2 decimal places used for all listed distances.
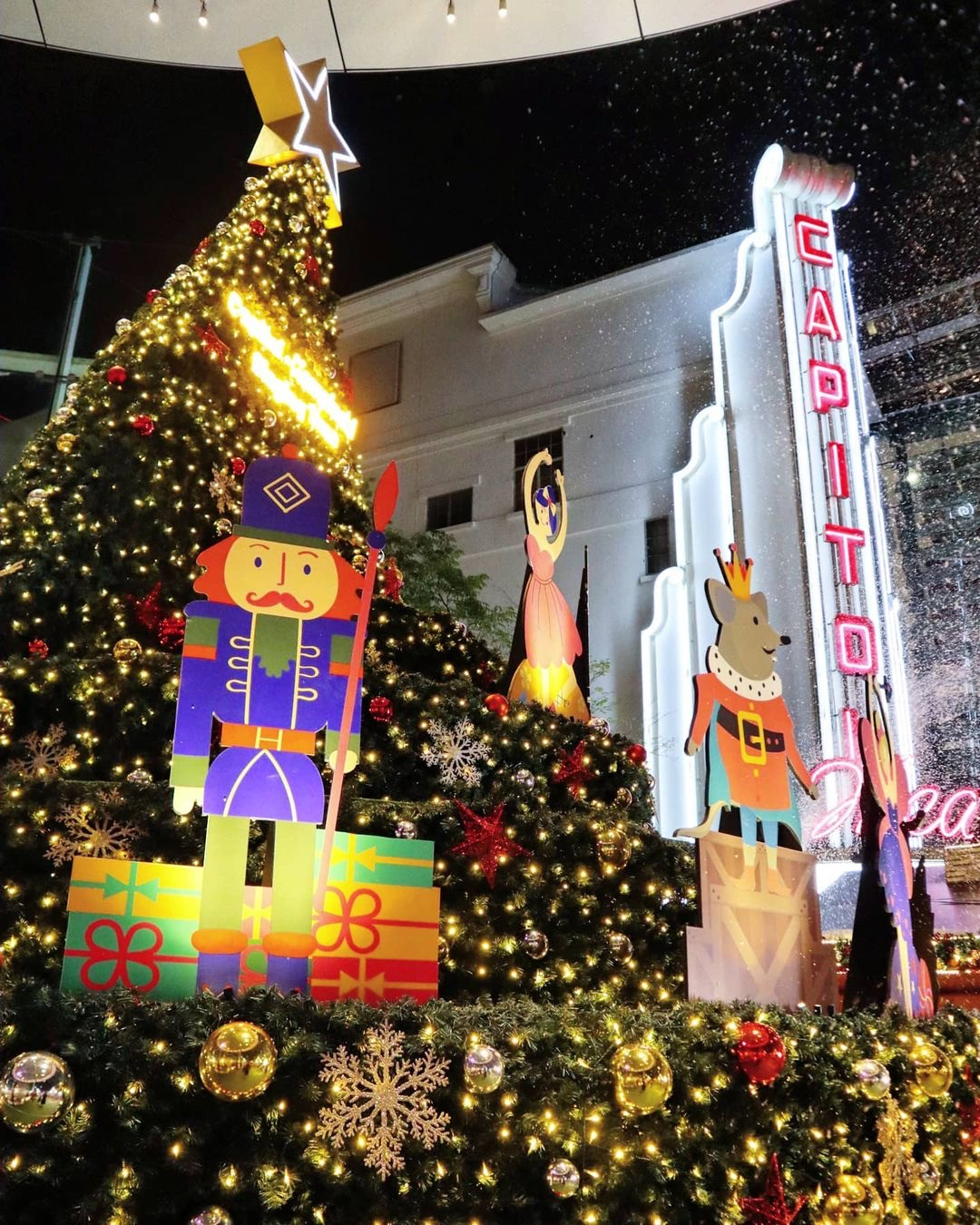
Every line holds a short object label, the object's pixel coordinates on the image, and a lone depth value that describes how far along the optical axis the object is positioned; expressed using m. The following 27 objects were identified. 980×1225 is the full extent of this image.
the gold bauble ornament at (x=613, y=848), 5.38
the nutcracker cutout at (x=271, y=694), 3.72
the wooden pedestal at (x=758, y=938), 4.30
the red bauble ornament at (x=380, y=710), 5.88
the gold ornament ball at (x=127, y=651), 5.61
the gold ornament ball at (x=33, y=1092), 2.51
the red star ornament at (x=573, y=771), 6.18
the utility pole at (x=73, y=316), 12.41
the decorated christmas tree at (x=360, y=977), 2.78
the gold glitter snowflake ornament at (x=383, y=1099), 2.85
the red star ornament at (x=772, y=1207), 3.16
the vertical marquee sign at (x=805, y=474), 12.05
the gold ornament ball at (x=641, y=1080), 3.02
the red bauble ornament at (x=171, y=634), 6.36
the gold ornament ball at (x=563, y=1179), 2.87
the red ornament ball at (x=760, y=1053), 3.30
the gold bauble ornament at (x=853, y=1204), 3.27
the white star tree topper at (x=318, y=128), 8.09
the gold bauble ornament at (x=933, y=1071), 3.72
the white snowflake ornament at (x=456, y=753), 5.86
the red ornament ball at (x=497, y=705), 6.19
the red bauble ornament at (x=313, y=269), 8.80
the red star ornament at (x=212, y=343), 7.55
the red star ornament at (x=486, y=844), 5.04
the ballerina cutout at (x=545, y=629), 6.89
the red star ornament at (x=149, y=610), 6.45
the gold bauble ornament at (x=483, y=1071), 2.92
